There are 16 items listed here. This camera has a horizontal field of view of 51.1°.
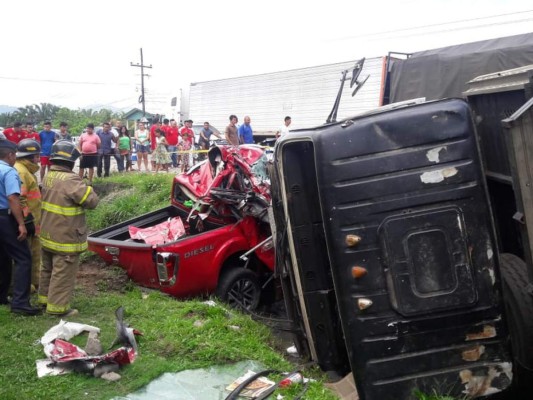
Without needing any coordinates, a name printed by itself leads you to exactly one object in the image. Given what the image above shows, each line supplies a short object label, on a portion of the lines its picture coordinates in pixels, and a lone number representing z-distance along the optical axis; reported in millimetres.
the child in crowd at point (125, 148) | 16484
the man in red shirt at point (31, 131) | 14146
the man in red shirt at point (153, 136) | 16980
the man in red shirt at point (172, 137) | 17312
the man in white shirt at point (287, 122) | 17141
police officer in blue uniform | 5449
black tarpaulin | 10492
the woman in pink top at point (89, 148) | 13332
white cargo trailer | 15836
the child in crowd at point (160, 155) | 15453
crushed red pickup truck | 6172
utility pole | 51594
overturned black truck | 3461
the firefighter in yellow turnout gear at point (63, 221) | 5441
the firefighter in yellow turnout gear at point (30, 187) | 6004
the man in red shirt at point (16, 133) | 13602
